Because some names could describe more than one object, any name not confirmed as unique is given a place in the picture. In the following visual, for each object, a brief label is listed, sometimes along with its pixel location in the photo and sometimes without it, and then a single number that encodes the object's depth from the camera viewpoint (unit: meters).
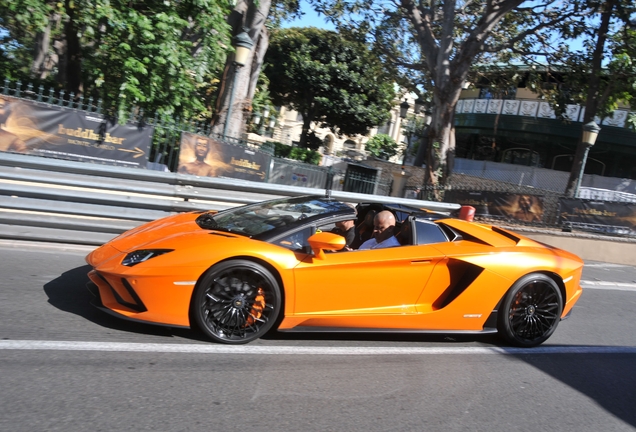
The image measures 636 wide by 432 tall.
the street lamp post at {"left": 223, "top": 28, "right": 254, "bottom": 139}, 11.85
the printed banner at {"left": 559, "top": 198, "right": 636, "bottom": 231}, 14.31
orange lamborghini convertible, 4.33
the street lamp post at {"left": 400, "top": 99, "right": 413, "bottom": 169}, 25.88
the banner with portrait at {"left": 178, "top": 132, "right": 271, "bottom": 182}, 10.35
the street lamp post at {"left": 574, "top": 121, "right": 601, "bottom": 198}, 15.67
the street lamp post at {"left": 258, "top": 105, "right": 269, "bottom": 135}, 24.86
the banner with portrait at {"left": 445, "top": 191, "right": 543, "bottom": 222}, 14.38
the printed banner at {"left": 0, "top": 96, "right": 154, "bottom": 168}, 8.98
